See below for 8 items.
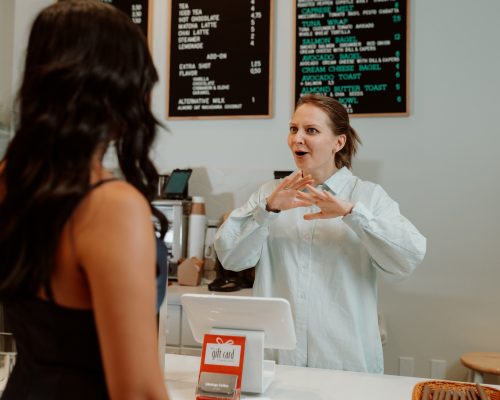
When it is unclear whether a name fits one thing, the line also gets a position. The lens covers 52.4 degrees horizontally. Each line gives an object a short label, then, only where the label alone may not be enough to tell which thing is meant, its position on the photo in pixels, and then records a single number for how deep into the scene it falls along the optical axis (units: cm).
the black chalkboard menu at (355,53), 292
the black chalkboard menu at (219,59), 313
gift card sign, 139
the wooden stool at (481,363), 232
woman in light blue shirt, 187
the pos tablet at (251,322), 142
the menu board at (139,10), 333
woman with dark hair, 68
